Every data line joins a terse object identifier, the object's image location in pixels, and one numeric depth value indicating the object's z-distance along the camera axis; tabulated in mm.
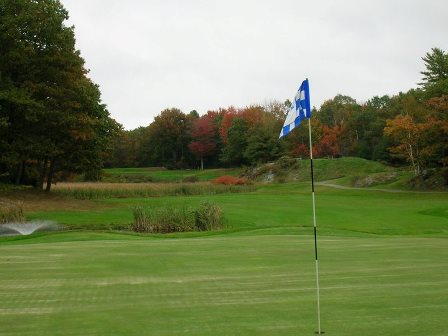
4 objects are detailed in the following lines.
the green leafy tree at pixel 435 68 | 57500
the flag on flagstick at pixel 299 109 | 6779
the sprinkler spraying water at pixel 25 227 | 22078
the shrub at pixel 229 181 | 57375
